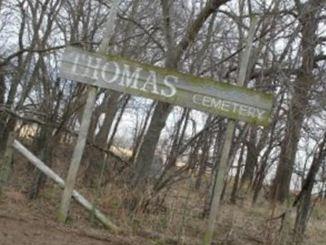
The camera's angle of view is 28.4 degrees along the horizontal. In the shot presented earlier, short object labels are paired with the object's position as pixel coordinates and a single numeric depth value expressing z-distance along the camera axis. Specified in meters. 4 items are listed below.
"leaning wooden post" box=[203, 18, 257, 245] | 9.04
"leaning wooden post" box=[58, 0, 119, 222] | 9.16
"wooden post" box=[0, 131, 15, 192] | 9.54
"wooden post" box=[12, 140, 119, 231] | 9.34
